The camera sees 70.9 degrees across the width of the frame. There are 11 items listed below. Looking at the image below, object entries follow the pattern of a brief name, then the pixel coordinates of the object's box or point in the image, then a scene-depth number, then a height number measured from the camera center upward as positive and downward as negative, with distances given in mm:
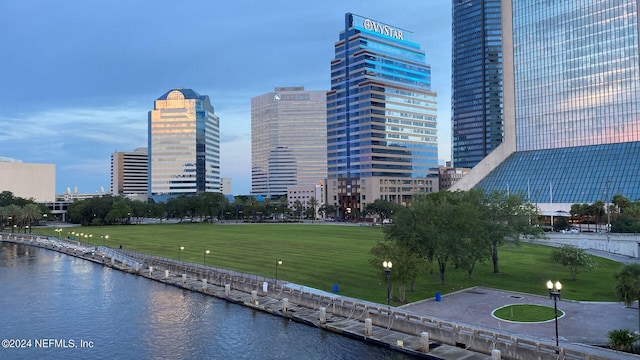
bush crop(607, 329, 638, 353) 29547 -9759
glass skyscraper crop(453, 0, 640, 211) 130875 +29692
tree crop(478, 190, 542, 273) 60844 -2917
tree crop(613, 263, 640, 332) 34759 -7060
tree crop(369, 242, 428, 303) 44281 -6870
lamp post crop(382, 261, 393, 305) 39769 -6281
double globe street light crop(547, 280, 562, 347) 31123 -6470
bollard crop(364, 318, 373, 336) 36531 -10792
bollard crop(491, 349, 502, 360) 29078 -10389
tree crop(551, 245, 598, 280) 54156 -7955
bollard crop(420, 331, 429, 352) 32500 -10649
